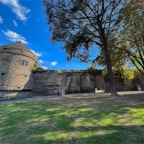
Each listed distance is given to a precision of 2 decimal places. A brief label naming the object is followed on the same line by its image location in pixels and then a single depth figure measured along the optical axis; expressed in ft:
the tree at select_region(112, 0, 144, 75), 30.55
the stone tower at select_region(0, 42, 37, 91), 60.49
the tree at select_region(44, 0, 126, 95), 42.75
